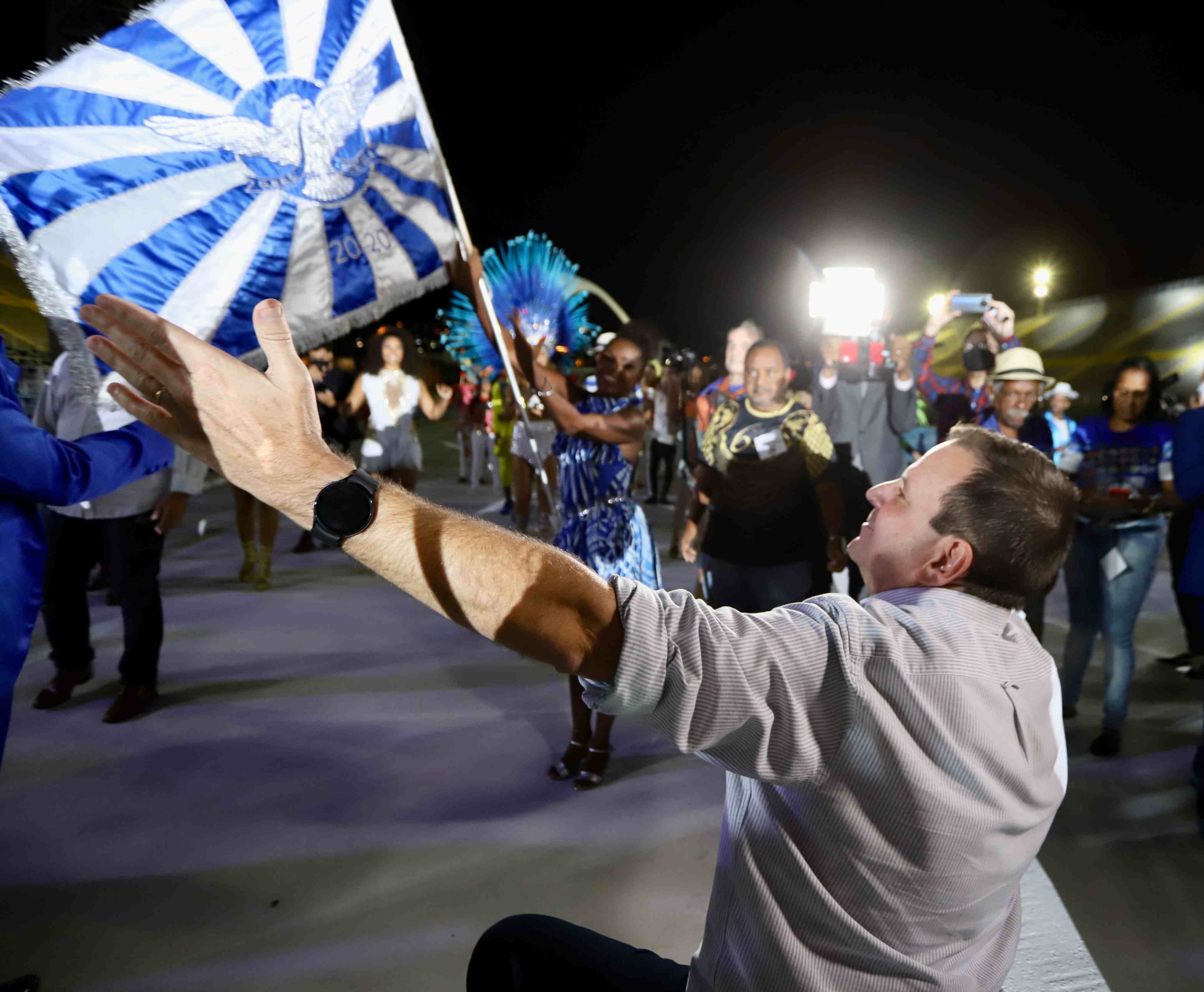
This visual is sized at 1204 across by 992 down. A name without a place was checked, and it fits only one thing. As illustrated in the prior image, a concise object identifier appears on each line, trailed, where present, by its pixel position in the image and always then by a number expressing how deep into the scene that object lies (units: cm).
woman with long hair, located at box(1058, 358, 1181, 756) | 377
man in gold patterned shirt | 383
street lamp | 2034
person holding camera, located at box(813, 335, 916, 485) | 657
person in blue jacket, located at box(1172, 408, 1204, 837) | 315
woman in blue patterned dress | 343
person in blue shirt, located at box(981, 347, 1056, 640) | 419
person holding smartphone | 518
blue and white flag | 180
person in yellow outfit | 870
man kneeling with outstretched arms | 99
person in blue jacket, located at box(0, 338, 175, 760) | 204
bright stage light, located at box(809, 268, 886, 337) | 664
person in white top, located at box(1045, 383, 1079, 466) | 575
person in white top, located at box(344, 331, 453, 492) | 707
